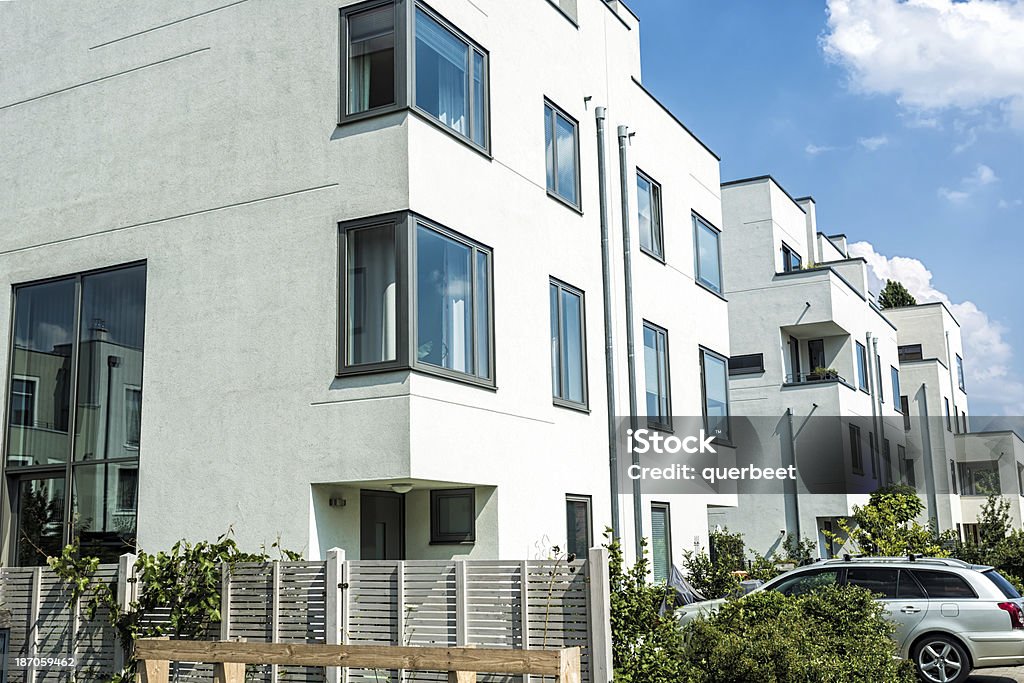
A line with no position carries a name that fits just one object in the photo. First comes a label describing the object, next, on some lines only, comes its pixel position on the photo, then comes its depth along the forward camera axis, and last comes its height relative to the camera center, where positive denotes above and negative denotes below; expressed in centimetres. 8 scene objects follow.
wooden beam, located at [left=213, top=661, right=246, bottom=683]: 888 -113
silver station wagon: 1370 -117
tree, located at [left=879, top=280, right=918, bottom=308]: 6919 +1483
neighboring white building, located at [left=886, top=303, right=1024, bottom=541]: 4319 +381
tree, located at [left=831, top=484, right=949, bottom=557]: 2382 -8
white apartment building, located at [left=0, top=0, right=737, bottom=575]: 1219 +318
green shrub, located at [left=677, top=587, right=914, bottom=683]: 1020 -116
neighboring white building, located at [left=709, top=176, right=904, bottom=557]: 3127 +459
